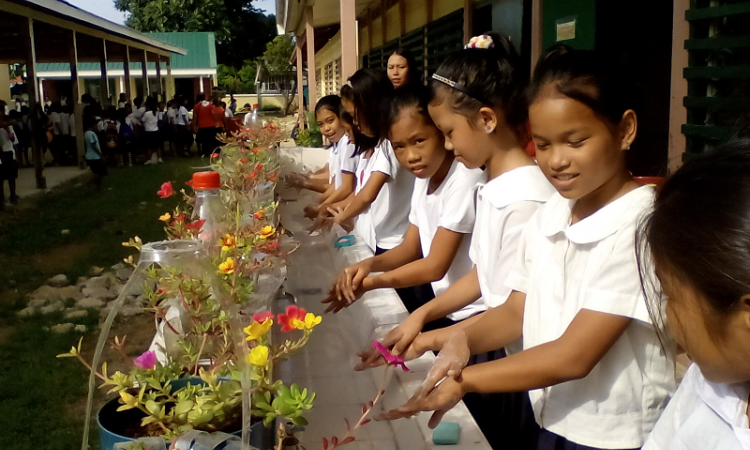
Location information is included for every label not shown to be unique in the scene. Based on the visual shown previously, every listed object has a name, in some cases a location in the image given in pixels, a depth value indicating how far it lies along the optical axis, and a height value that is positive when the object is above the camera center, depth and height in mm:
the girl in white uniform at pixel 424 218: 1842 -303
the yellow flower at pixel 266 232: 1827 -305
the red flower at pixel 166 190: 2057 -215
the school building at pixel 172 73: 29156 +1906
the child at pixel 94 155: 10344 -538
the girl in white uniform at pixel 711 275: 765 -192
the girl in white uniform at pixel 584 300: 1189 -340
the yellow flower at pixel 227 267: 1456 -313
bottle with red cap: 1908 -238
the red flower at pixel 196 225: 1813 -281
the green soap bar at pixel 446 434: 1254 -579
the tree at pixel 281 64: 38188 +2801
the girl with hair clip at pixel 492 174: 1602 -154
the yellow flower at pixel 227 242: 1624 -296
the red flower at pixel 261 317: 1096 -325
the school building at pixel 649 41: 2676 +355
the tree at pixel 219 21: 40781 +5634
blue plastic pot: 977 -446
